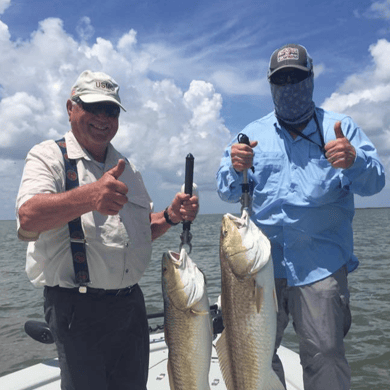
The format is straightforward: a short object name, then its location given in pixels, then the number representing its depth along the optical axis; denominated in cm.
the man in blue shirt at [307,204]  305
